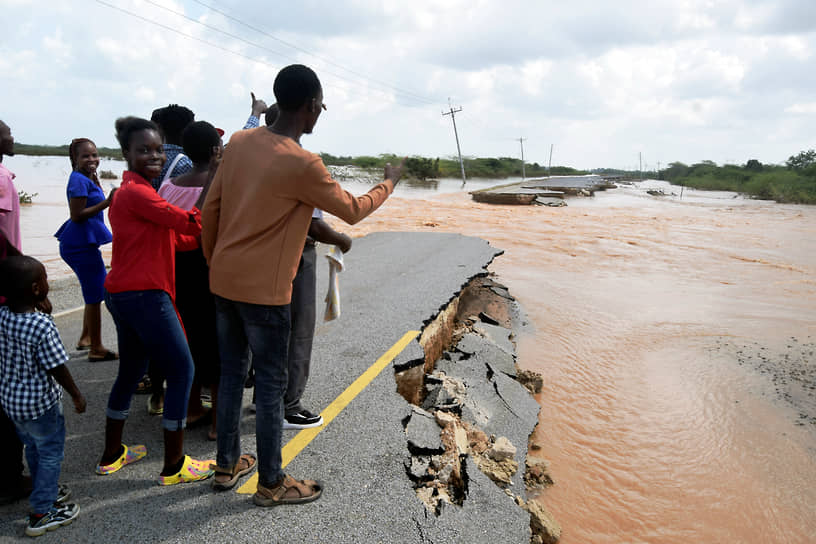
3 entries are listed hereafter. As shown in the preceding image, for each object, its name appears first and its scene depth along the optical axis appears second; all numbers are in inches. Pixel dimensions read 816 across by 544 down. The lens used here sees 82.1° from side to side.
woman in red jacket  88.0
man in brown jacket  74.9
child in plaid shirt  78.7
